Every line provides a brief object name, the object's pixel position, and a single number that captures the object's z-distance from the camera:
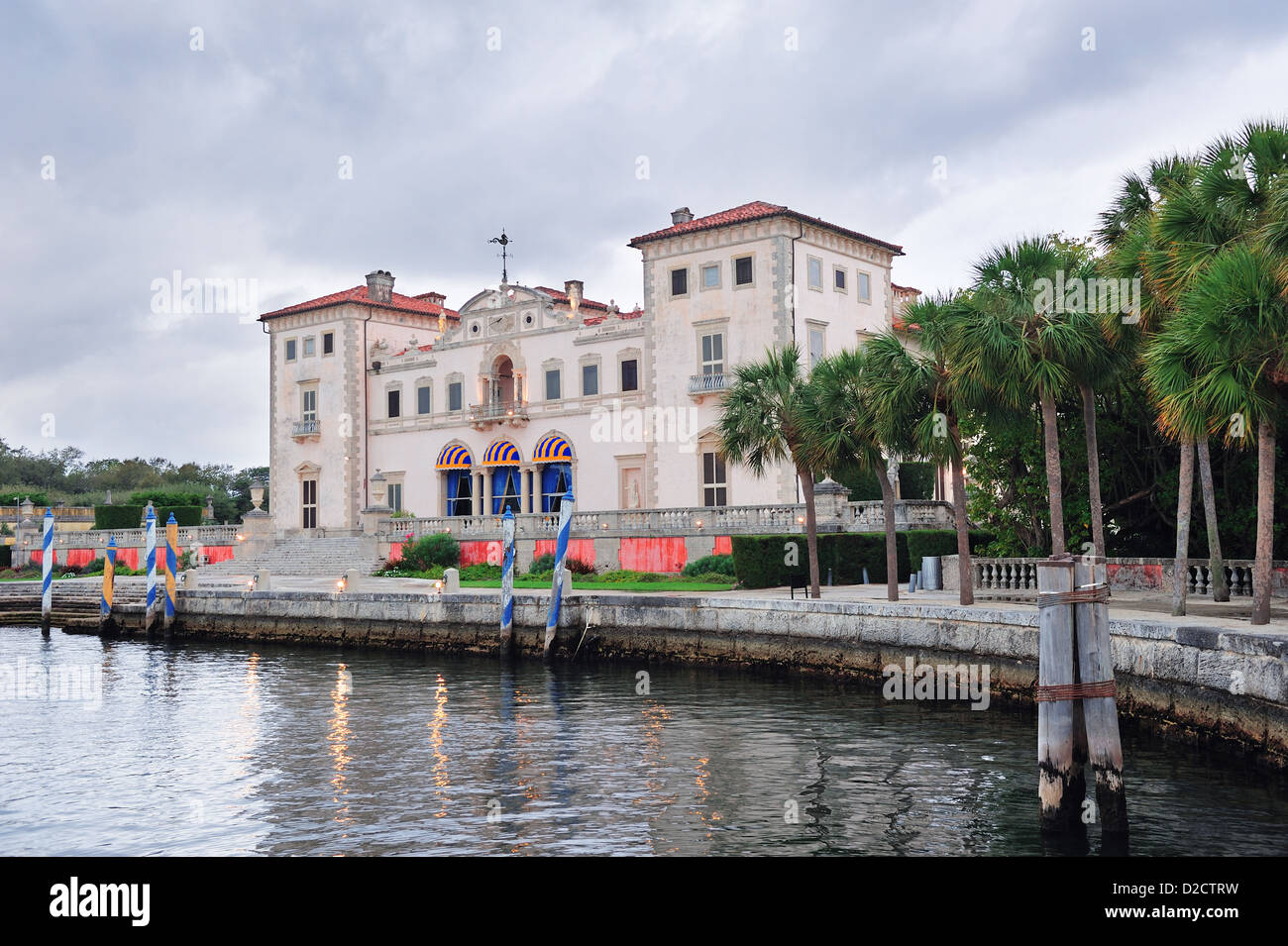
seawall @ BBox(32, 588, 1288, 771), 13.23
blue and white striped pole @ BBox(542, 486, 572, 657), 24.14
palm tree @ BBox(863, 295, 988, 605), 20.56
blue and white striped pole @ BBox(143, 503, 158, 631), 32.76
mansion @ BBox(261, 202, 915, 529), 41.94
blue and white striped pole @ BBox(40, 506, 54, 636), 35.62
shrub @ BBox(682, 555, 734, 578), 32.53
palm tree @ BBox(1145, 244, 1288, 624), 14.98
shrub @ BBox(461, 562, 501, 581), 36.50
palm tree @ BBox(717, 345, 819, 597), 24.20
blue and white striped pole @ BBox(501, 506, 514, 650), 24.89
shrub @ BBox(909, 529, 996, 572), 27.64
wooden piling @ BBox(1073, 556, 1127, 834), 10.19
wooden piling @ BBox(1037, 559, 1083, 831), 10.28
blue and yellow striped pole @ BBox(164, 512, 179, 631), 32.38
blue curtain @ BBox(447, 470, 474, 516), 50.31
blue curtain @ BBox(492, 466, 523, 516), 48.88
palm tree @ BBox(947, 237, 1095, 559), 18.88
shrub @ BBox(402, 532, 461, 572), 39.59
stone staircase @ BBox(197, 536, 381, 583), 41.38
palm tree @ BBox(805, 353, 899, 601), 22.97
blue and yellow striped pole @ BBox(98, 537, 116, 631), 34.03
